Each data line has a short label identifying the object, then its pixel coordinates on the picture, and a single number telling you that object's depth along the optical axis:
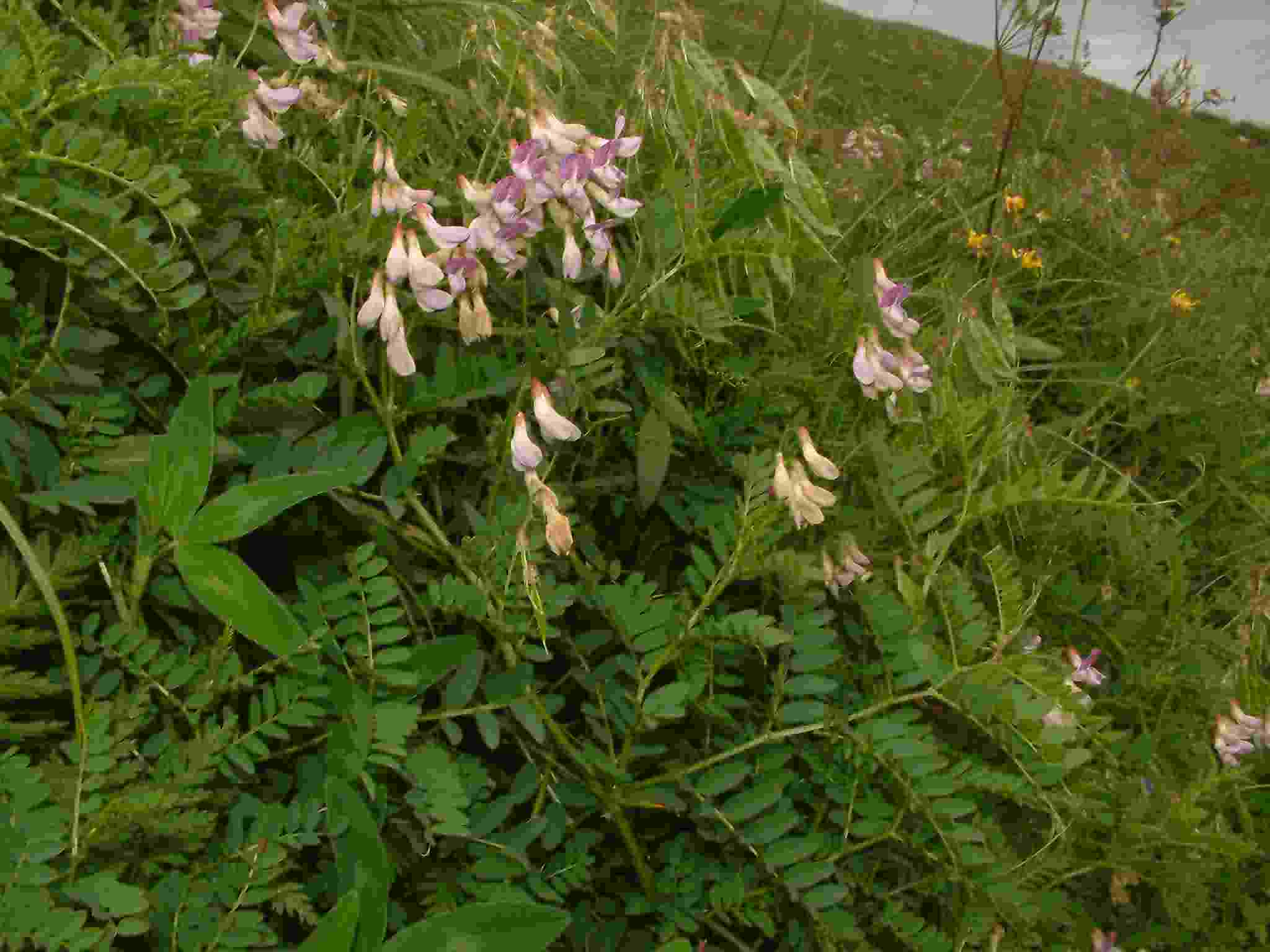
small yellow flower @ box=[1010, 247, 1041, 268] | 0.64
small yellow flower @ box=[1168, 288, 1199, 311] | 0.66
